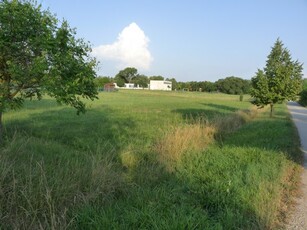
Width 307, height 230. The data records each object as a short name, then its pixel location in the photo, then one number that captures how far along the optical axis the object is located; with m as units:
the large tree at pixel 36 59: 4.80
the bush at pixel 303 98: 47.56
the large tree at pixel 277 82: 18.35
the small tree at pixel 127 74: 126.81
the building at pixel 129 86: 122.90
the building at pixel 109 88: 80.46
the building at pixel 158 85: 119.10
